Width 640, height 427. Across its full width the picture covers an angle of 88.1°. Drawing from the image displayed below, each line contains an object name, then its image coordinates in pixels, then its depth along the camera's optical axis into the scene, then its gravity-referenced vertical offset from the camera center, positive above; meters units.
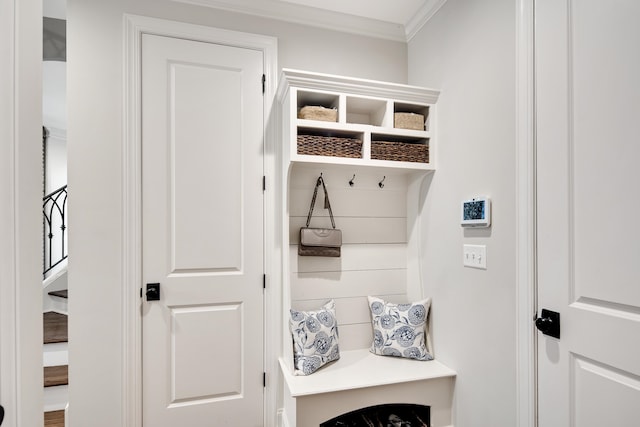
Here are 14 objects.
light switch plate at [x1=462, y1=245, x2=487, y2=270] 1.59 -0.21
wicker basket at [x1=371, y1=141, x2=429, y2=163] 1.88 +0.36
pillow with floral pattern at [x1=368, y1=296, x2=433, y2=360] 1.94 -0.70
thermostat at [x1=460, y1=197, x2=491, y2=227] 1.55 +0.01
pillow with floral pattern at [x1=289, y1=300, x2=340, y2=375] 1.80 -0.71
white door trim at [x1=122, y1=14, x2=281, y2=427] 1.78 +0.02
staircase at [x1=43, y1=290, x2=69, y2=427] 2.27 -1.15
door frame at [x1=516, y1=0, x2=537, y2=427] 1.35 -0.03
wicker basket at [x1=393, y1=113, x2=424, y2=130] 1.94 +0.55
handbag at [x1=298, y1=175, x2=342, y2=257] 1.95 -0.15
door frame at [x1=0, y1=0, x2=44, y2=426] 0.70 +0.01
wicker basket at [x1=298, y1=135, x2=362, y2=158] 1.77 +0.37
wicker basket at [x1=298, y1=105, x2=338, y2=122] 1.79 +0.55
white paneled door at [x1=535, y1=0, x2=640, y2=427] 1.05 +0.02
